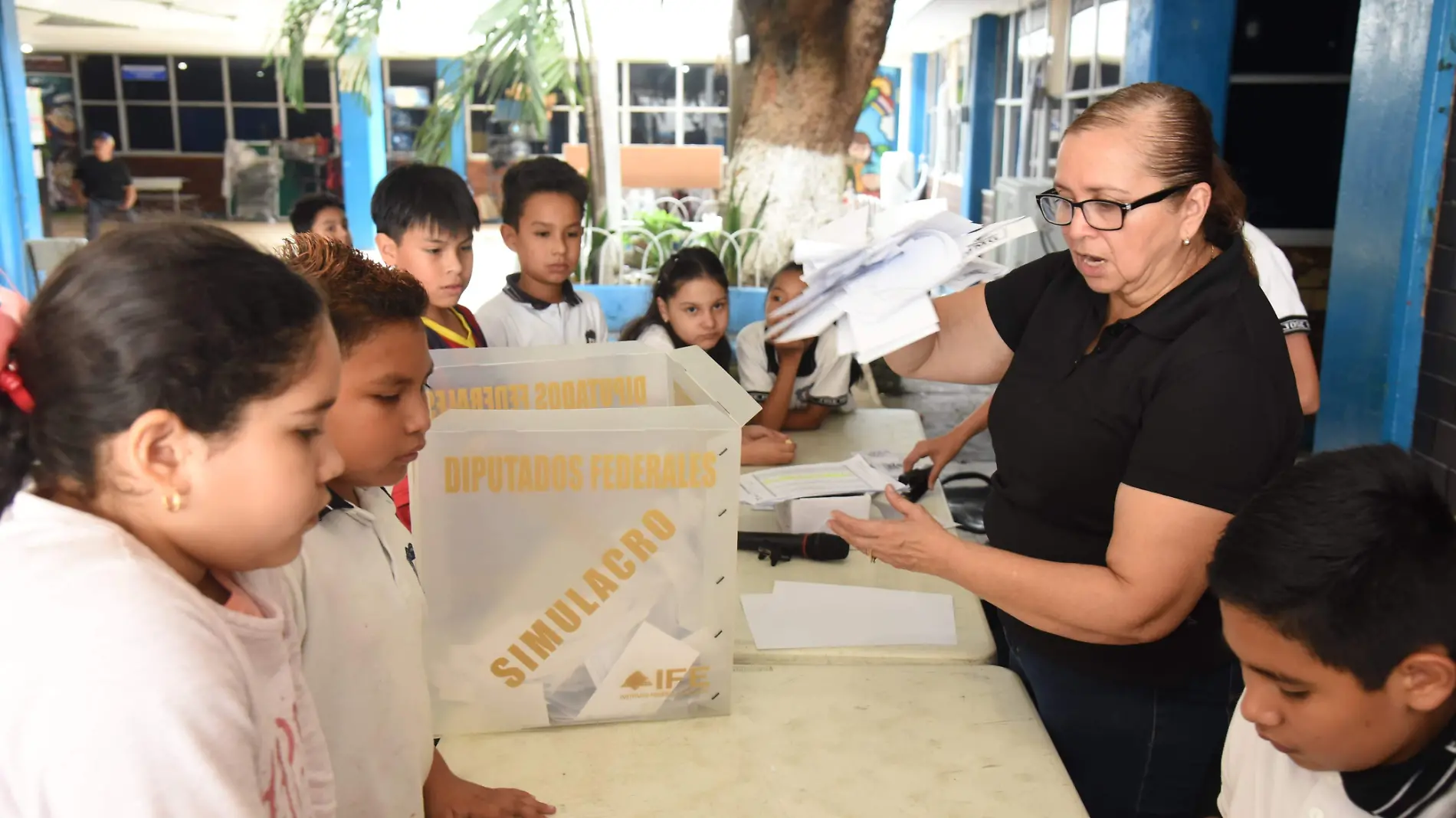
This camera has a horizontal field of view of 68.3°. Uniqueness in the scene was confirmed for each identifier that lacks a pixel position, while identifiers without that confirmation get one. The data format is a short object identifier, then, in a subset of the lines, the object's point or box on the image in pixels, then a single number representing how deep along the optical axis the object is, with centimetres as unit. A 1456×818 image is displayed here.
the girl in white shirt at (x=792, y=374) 269
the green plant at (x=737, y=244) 633
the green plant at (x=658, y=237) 655
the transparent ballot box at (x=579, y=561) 116
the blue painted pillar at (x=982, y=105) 1143
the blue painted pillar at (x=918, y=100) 1775
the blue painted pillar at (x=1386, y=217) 257
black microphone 171
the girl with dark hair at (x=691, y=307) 274
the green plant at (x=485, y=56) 535
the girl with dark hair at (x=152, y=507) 58
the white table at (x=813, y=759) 110
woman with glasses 112
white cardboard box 180
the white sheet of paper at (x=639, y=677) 122
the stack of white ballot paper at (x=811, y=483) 186
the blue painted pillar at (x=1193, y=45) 433
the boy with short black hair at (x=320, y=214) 360
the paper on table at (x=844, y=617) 145
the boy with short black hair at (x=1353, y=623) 84
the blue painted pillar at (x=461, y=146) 1551
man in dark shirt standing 953
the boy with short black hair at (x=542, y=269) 265
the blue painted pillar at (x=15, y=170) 732
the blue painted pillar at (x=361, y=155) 1296
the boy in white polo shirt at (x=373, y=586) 97
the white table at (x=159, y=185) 1628
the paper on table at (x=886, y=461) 207
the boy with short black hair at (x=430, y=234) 235
